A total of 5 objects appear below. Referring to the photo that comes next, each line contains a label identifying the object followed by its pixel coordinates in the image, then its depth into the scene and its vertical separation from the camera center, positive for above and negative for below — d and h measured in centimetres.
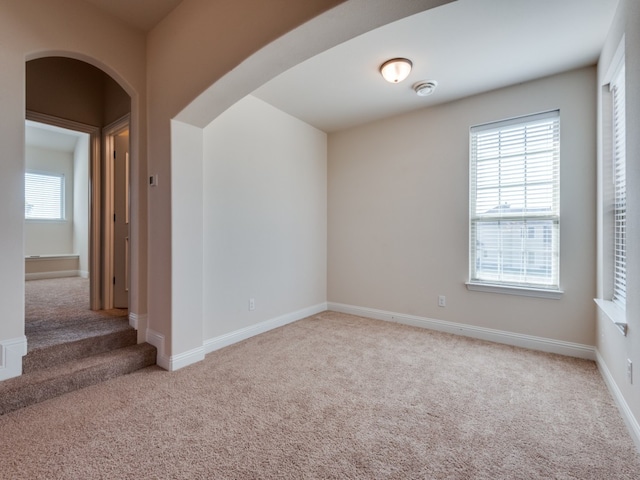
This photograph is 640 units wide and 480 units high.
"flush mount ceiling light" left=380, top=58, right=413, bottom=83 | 272 +154
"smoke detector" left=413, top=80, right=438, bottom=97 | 314 +159
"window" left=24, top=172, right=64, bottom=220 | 640 +90
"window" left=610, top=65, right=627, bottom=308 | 230 +42
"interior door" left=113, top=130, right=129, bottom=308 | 364 +16
